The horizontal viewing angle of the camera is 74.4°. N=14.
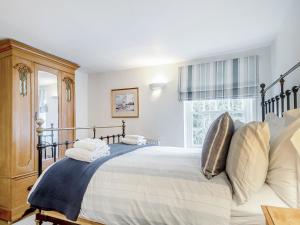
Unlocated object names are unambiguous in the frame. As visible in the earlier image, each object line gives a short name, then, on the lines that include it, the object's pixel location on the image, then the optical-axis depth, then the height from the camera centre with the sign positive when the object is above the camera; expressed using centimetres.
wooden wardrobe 254 -13
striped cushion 128 -23
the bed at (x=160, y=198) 111 -53
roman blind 314 +56
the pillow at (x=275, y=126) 127 -10
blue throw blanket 145 -56
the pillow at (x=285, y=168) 107 -31
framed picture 403 +22
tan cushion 111 -28
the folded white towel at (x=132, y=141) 271 -39
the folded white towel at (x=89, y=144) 175 -28
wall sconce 375 +51
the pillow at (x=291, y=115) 122 -2
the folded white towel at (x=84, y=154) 167 -36
